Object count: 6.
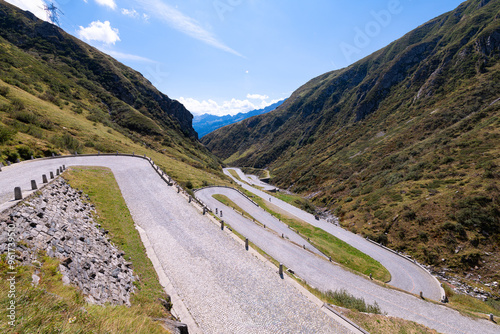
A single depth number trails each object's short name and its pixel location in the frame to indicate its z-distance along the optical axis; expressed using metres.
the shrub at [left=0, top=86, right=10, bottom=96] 35.19
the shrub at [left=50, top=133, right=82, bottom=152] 30.49
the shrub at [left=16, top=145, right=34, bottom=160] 21.81
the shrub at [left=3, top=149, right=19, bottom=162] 20.10
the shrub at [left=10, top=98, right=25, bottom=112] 30.39
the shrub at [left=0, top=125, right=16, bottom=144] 20.88
